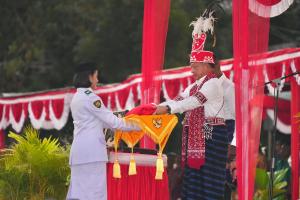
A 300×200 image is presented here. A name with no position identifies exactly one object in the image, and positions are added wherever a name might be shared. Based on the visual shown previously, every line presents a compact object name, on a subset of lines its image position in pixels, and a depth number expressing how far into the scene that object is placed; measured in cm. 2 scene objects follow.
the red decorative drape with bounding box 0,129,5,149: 3139
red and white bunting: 1778
